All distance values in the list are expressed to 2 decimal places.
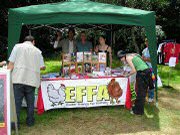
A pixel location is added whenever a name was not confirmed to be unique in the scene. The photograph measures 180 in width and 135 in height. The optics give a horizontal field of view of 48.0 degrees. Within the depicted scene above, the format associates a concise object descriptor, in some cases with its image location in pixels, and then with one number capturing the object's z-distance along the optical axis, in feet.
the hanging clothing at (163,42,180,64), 19.47
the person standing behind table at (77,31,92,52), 17.42
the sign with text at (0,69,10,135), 10.28
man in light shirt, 11.13
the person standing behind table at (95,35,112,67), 17.23
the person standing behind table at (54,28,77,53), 17.48
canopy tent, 12.92
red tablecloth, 13.27
